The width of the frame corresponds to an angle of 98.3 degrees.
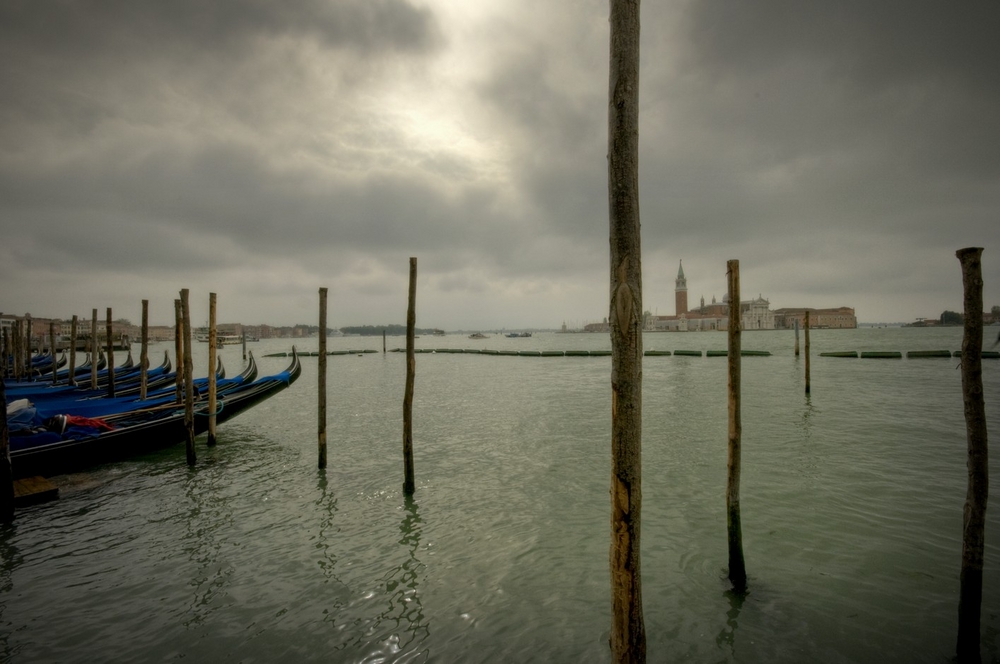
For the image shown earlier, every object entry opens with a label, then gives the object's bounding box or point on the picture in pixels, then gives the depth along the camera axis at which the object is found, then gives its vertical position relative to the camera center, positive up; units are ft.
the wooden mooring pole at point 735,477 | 13.01 -4.22
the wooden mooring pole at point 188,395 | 25.06 -3.20
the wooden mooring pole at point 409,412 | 21.84 -3.69
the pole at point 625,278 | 8.29 +1.15
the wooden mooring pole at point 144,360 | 41.11 -1.76
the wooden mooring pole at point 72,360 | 58.34 -2.53
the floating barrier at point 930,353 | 97.35 -3.94
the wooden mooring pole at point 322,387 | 25.62 -2.76
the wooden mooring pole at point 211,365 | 28.22 -1.59
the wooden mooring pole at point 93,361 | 46.88 -2.01
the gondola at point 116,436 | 24.67 -5.93
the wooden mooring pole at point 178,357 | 34.12 -1.29
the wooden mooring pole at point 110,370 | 45.64 -3.02
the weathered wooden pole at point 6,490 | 18.63 -6.39
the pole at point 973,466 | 9.41 -2.85
